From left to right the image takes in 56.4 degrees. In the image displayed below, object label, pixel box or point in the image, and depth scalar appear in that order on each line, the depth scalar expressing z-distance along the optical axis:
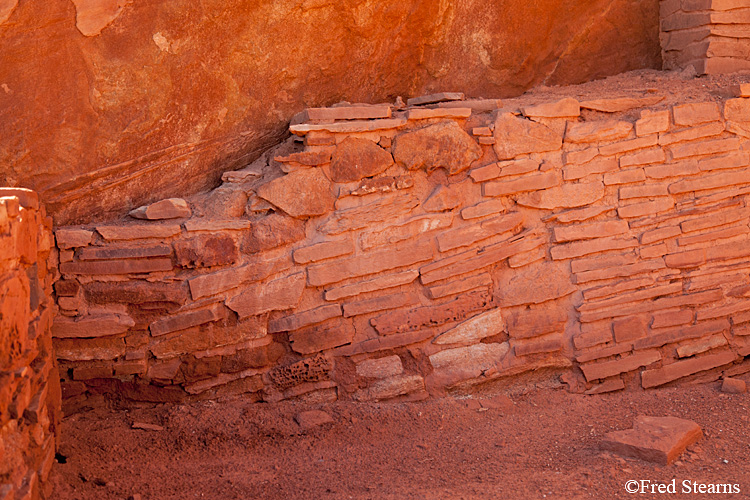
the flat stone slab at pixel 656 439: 3.02
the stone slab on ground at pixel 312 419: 3.54
